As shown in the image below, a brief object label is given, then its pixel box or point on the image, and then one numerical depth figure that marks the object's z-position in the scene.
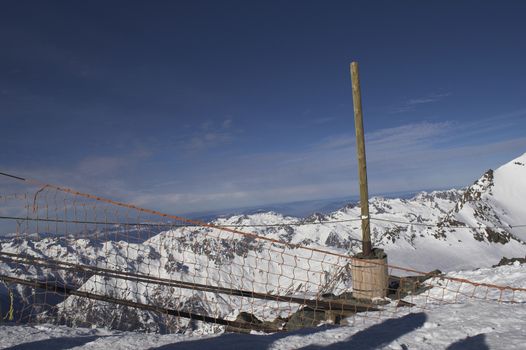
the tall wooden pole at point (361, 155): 9.77
